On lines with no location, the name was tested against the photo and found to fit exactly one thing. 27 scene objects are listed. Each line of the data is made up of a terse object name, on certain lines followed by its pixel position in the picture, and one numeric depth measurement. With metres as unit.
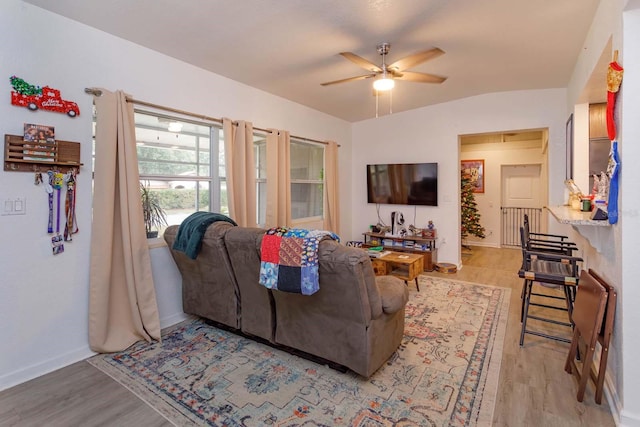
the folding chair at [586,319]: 1.87
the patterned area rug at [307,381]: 1.88
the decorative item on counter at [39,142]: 2.27
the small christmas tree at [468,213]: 6.89
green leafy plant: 3.10
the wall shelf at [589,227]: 1.99
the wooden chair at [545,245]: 3.18
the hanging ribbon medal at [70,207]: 2.49
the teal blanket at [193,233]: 2.66
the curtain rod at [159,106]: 2.58
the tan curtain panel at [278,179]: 4.24
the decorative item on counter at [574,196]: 2.87
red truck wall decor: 2.23
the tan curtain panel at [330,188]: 5.30
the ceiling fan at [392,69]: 2.72
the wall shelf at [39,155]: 2.21
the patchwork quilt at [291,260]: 2.02
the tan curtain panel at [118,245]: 2.60
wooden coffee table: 3.96
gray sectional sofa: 2.02
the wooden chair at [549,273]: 2.53
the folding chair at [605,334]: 1.84
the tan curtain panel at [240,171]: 3.58
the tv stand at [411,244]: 5.03
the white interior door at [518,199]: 7.04
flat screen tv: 5.25
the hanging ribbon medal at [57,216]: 2.42
